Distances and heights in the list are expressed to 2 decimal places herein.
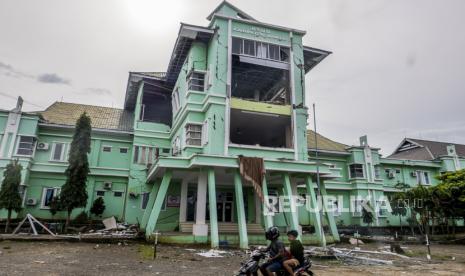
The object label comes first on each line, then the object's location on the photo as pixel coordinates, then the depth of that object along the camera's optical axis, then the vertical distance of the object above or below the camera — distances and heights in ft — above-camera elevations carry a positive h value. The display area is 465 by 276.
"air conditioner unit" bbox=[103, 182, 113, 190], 75.39 +6.58
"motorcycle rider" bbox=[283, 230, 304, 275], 22.29 -2.64
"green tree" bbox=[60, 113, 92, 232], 59.62 +8.10
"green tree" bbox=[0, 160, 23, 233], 56.54 +3.45
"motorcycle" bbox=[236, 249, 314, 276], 21.93 -3.56
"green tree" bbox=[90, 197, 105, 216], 70.54 +1.19
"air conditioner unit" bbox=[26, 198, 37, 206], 69.41 +1.97
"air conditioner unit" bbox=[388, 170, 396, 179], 101.16 +14.58
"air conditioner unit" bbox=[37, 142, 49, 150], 73.36 +15.16
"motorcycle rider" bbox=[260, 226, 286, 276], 22.44 -2.74
